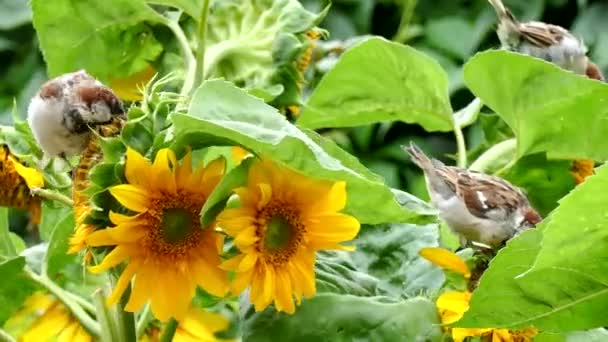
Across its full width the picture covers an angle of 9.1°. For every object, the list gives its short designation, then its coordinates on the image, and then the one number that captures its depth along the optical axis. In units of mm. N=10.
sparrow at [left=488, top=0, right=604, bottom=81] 3781
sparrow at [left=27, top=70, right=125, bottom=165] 3435
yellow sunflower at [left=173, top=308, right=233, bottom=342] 3759
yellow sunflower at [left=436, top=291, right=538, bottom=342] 3435
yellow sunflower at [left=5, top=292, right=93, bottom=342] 3691
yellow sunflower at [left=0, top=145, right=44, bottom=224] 3587
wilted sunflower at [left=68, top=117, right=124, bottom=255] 3401
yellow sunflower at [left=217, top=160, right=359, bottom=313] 3375
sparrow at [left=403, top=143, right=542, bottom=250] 3516
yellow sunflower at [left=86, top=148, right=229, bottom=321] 3373
